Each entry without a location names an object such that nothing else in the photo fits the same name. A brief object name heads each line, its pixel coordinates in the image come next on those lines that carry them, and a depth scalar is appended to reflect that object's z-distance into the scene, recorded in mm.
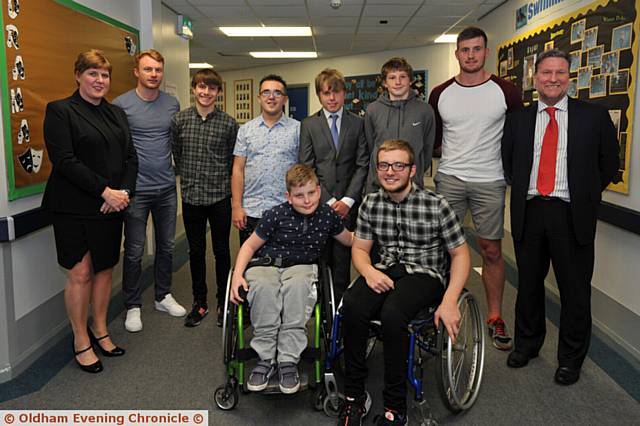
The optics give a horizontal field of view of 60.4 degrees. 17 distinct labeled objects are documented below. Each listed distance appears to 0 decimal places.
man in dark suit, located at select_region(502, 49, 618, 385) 2467
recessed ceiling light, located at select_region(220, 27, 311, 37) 7297
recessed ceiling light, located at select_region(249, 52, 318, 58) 9945
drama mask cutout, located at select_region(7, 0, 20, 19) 2588
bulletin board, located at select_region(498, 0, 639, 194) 3012
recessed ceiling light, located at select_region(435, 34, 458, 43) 7754
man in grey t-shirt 3107
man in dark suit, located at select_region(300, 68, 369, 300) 2834
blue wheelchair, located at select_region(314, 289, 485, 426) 2066
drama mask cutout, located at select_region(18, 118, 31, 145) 2699
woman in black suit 2496
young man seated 2053
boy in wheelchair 2240
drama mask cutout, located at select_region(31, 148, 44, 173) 2832
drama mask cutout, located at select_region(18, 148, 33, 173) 2725
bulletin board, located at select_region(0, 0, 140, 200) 2605
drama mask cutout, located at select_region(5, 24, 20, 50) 2594
